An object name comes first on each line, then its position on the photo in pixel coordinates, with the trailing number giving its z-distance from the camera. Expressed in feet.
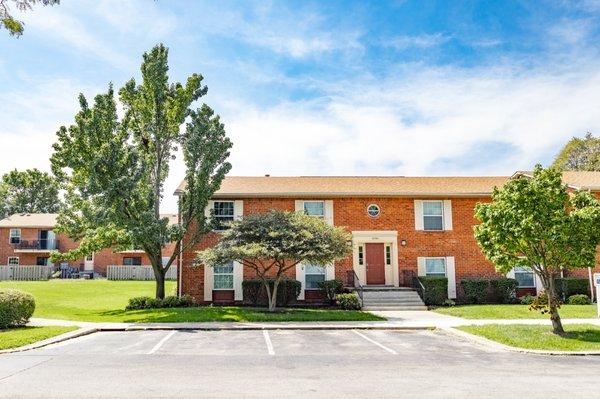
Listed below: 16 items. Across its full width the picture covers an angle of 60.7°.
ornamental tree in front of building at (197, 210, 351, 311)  61.05
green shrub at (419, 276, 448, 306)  74.59
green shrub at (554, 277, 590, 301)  77.05
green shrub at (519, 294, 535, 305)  75.10
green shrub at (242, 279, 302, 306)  74.49
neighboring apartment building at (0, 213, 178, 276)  157.69
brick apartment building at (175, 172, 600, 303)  78.28
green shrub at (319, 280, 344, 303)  74.54
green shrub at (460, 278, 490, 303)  76.59
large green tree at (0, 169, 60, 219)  228.63
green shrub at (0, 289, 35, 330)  49.16
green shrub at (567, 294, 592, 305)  74.18
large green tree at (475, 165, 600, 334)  43.21
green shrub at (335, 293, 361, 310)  69.36
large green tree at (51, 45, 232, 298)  67.36
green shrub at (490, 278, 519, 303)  77.15
